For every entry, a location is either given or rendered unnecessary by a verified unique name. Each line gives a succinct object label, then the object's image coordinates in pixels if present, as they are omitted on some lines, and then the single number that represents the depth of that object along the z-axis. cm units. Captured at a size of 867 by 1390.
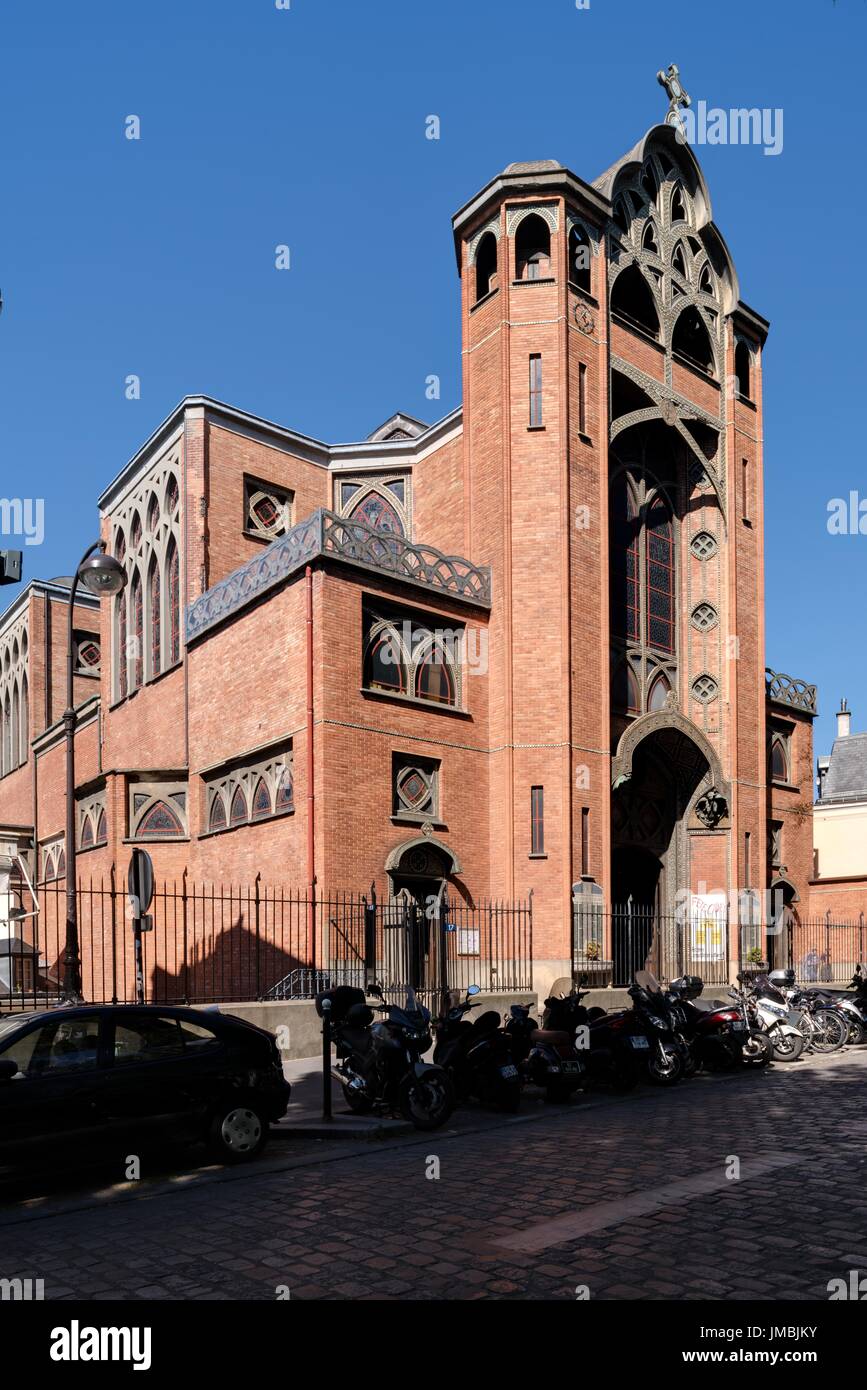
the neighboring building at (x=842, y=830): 3384
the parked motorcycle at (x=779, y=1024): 1576
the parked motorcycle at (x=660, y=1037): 1370
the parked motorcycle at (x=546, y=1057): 1232
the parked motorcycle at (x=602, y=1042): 1327
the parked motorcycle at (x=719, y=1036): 1477
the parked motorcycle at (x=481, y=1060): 1170
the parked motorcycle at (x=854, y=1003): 1758
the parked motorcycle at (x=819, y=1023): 1681
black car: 805
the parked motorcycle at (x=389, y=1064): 1059
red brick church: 2097
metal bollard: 1088
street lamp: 1336
